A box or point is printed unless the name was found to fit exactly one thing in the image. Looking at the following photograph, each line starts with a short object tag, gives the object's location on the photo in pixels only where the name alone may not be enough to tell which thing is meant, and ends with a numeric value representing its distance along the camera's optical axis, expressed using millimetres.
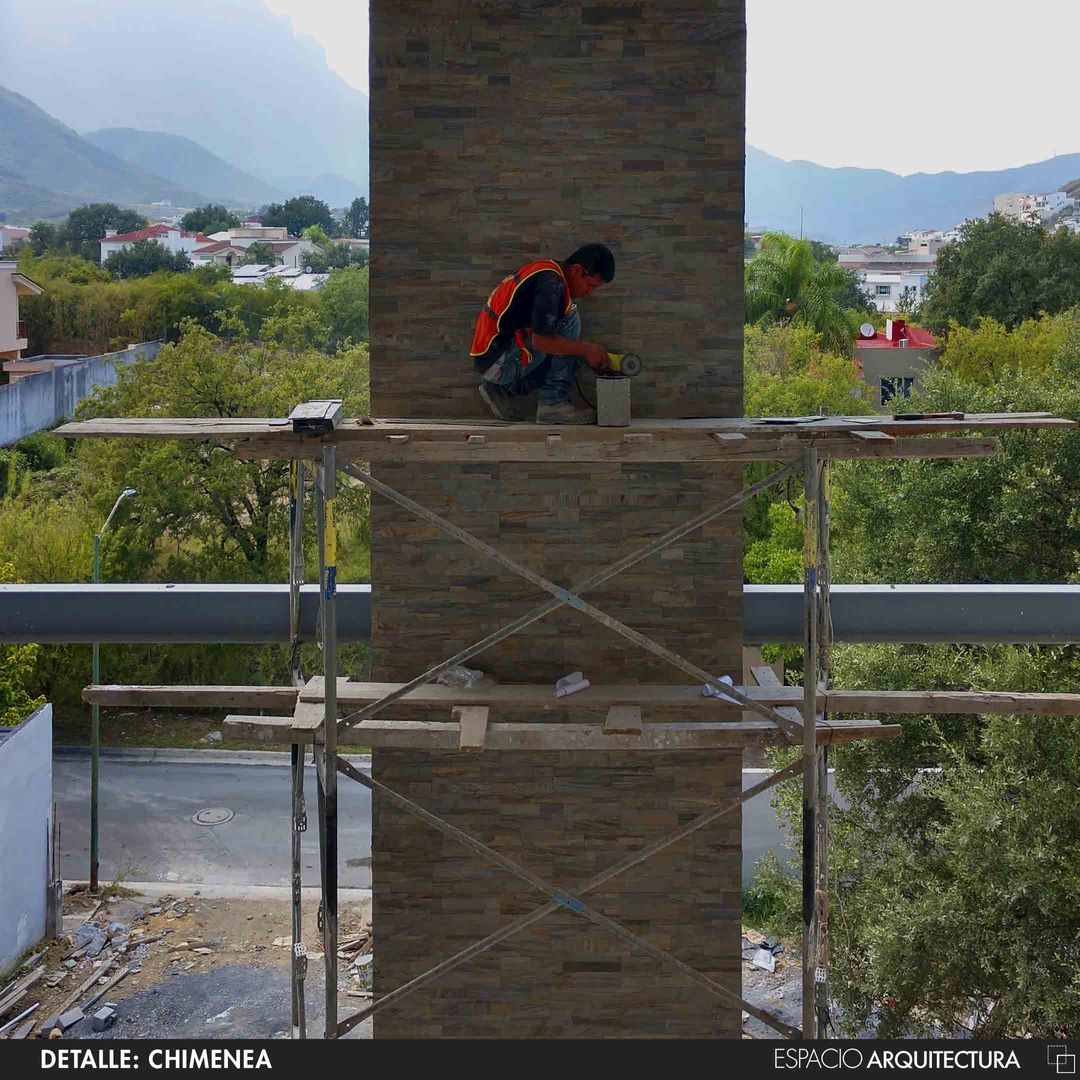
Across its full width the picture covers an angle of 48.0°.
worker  5516
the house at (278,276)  55844
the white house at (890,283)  78062
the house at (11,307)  37375
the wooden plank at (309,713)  5695
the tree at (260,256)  71500
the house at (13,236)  69500
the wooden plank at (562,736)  5484
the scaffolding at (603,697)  5336
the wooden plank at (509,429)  5324
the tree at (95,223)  76562
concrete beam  6523
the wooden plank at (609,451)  5289
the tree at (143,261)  60344
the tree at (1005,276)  39375
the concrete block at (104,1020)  13711
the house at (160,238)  70888
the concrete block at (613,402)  5453
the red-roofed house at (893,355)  38438
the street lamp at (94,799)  17141
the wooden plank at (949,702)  5977
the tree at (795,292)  39000
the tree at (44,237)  71500
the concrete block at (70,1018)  13810
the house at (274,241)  76625
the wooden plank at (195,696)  6273
